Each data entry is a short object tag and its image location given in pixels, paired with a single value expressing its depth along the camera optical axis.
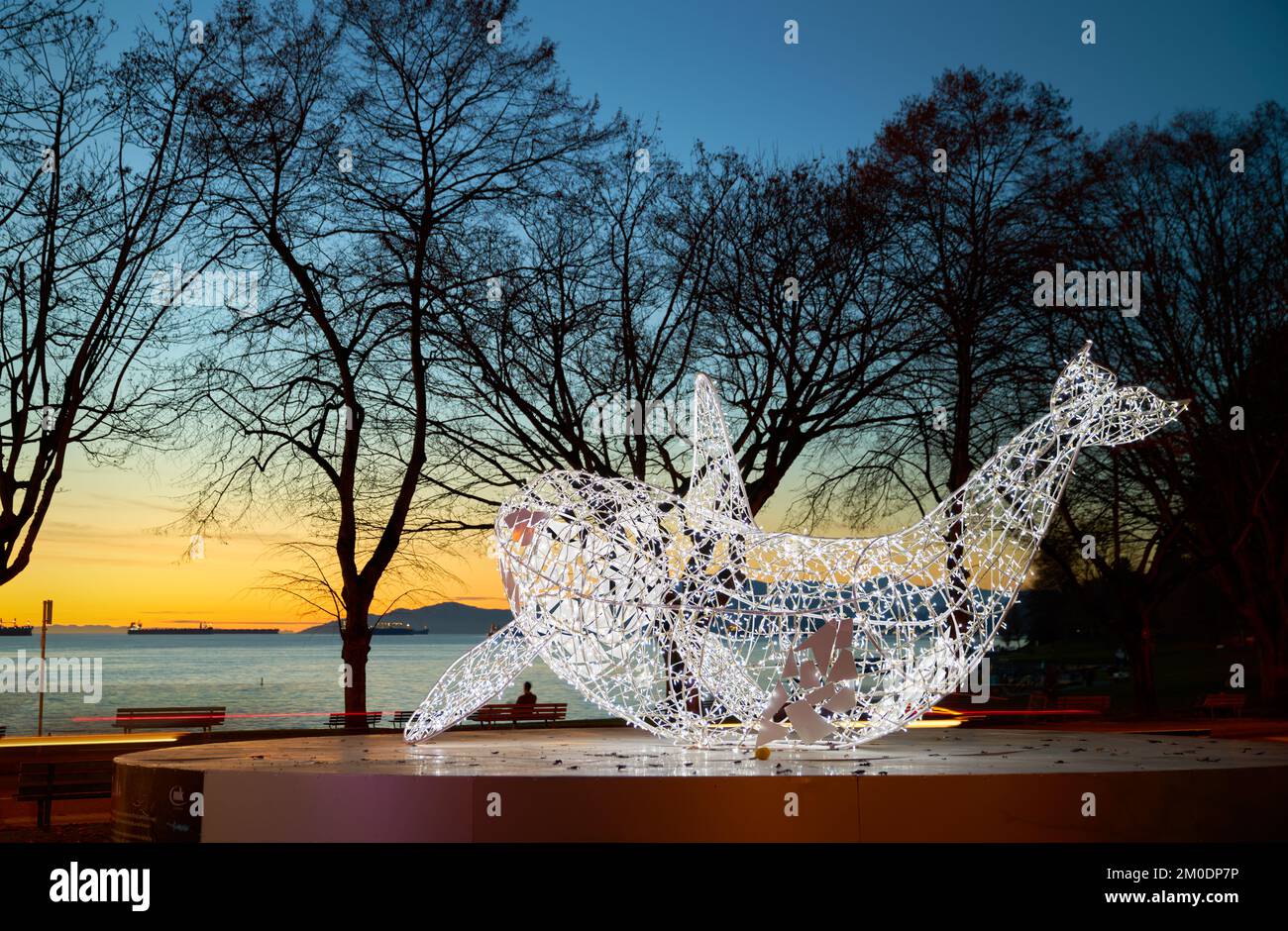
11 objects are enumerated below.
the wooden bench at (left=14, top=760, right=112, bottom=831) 13.09
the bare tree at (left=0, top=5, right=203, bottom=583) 14.79
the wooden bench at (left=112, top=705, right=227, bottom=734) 21.85
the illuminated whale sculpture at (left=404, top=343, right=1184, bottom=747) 11.29
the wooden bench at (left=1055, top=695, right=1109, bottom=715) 23.12
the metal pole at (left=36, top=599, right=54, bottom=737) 21.35
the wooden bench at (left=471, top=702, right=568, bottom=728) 22.09
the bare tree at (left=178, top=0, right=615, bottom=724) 19.47
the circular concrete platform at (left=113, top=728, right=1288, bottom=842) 8.76
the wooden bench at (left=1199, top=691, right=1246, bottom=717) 23.02
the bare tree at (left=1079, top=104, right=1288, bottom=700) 23.45
